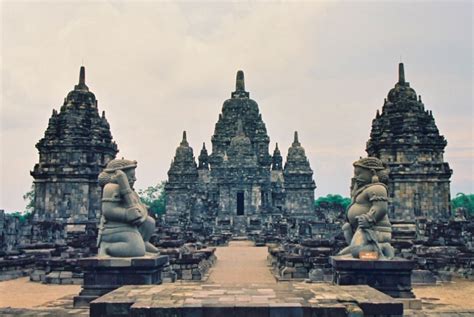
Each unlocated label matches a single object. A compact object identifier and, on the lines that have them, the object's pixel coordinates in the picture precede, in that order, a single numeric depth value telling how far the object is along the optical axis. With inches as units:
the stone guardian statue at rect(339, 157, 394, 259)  391.9
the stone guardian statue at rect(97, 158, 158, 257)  394.6
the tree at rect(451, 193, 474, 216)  3267.7
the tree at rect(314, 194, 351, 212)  3909.7
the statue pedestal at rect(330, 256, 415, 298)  379.9
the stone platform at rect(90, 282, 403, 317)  264.2
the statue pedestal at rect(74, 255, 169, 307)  385.7
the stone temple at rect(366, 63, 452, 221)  1178.6
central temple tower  1863.9
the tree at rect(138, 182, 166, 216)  3358.8
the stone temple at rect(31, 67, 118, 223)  1270.9
